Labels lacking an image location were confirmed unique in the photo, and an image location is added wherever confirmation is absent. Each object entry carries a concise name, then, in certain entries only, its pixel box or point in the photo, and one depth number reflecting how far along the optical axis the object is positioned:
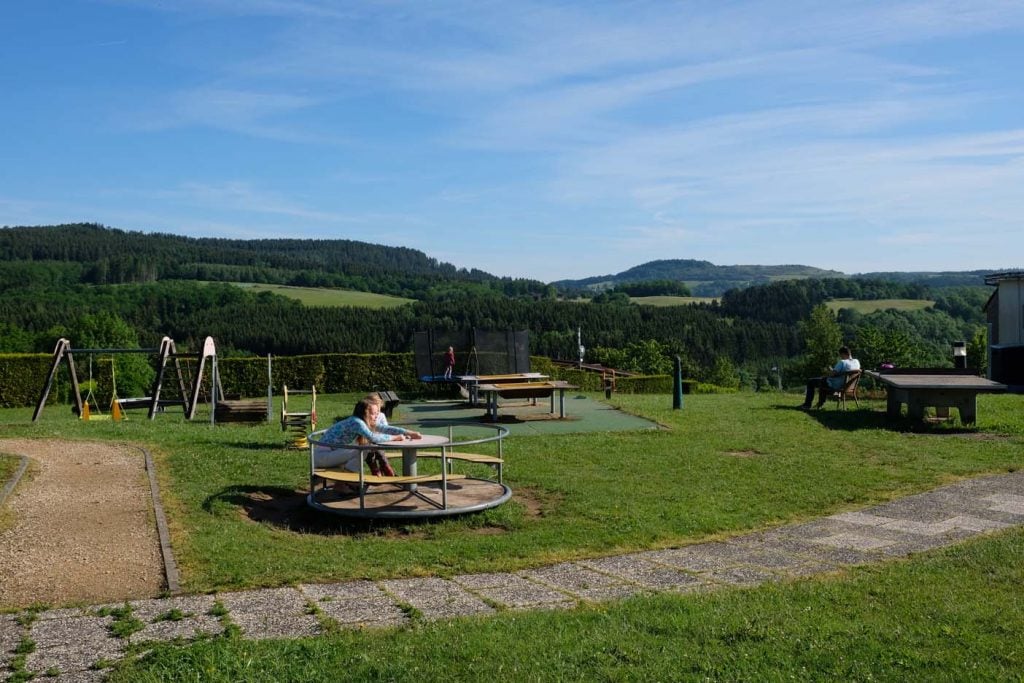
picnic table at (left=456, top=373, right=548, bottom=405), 19.94
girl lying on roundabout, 9.39
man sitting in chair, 18.39
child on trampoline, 23.07
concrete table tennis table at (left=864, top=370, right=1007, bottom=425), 14.95
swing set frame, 18.81
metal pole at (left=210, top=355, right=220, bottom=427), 17.26
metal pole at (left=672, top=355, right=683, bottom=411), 18.98
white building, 26.11
